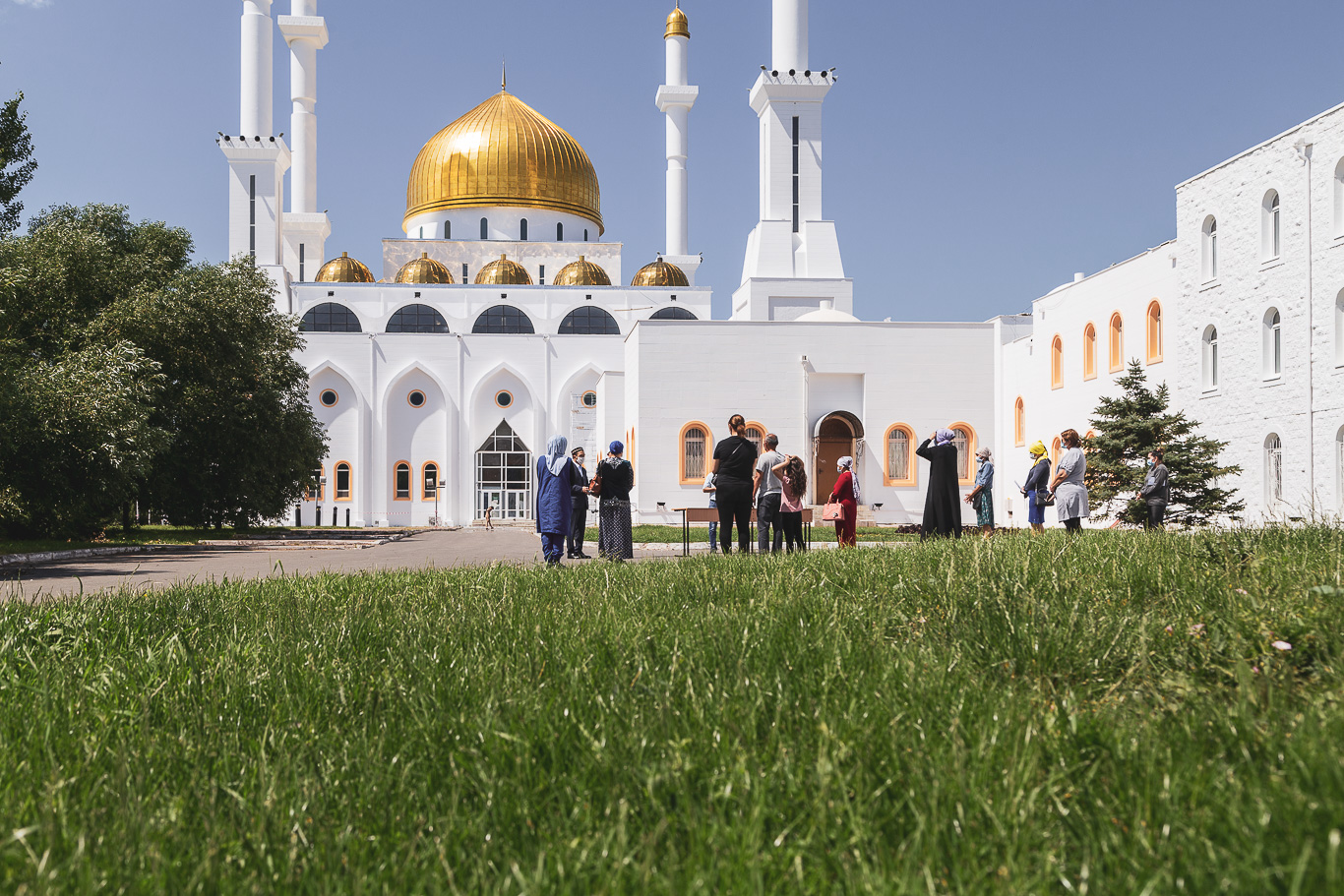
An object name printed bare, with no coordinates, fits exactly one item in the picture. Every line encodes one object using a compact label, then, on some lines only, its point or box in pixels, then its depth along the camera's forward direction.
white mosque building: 22.84
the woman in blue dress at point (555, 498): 11.99
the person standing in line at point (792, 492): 13.43
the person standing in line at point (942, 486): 12.53
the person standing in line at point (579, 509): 13.48
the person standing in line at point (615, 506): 12.61
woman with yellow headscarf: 15.19
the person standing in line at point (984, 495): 15.02
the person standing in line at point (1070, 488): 14.70
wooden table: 15.67
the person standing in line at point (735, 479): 12.40
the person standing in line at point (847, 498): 13.69
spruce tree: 21.38
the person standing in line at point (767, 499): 12.97
